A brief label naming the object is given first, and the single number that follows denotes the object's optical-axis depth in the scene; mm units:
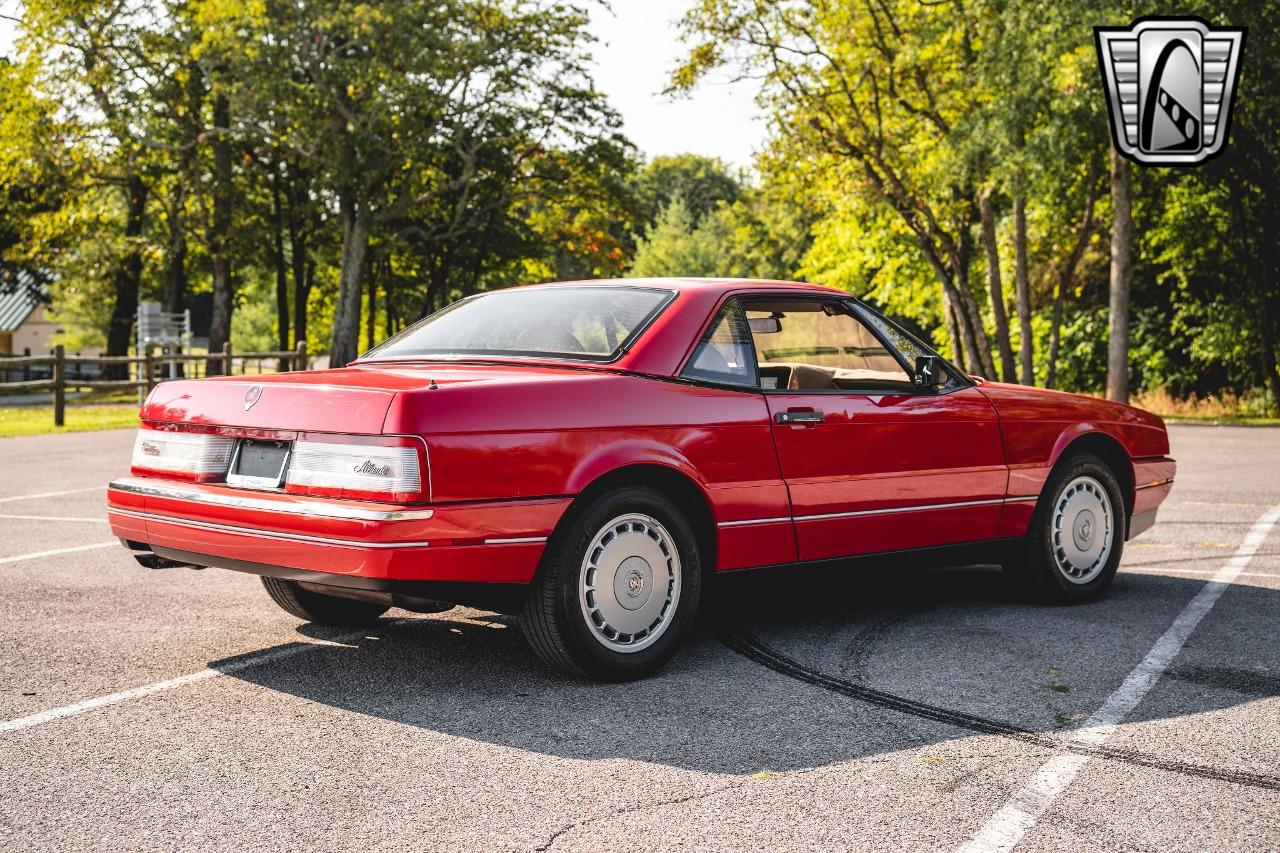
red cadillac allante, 4742
